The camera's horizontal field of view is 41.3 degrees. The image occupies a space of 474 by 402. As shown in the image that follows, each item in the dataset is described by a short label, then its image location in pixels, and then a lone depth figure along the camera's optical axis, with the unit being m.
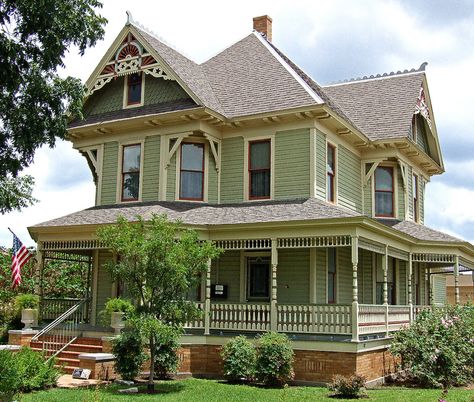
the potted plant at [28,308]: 20.03
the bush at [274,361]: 16.25
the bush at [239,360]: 16.72
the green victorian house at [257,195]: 17.97
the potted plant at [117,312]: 17.52
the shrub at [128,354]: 15.57
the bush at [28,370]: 13.94
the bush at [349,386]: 14.56
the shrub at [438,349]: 17.64
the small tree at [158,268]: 14.79
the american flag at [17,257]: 22.30
